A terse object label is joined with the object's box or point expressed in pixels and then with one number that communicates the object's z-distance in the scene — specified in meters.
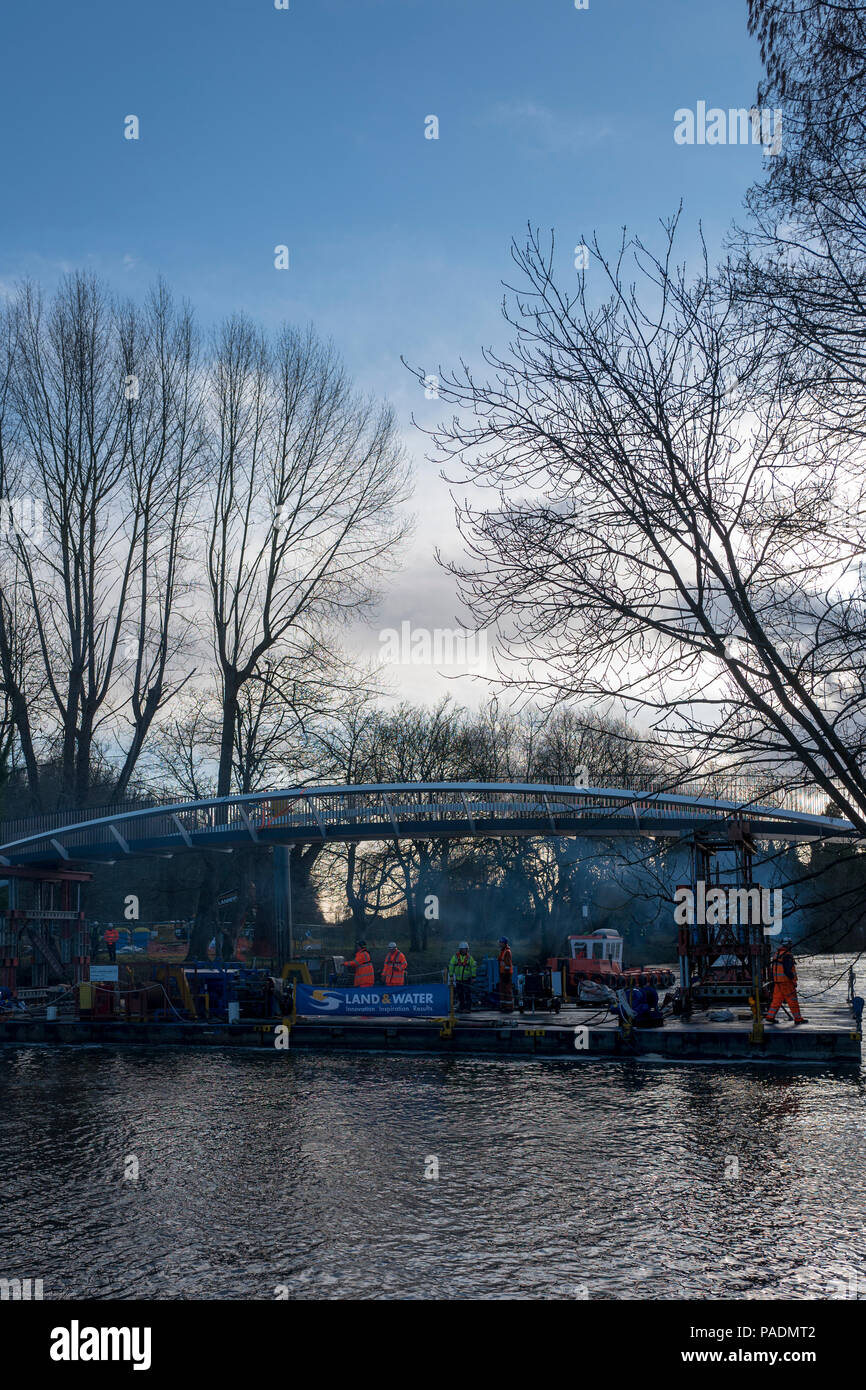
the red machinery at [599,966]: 32.78
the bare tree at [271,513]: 42.06
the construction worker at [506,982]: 27.38
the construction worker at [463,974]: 27.30
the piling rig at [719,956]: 23.73
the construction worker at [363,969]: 25.44
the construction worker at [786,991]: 21.59
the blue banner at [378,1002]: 22.55
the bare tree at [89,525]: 39.41
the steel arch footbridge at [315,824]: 29.80
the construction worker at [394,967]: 25.59
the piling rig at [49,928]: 29.80
